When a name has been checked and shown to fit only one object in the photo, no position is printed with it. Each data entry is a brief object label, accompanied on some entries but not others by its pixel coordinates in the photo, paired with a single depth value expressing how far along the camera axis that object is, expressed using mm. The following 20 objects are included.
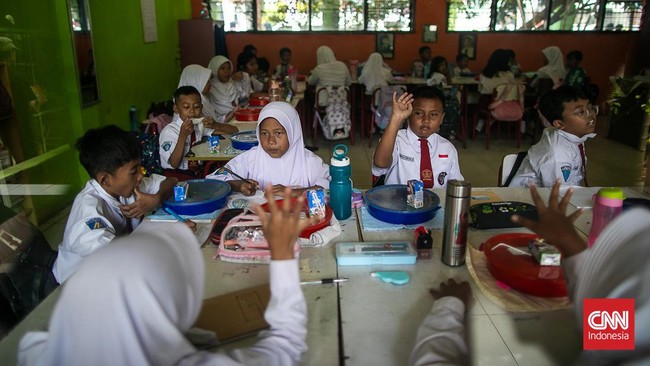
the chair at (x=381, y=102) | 5805
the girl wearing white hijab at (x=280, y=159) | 2160
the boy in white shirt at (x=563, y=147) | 2309
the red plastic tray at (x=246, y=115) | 3979
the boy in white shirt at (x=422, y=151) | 2293
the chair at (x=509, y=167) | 2415
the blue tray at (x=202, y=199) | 1756
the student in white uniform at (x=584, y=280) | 722
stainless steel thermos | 1293
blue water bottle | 1674
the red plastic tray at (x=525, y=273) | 1174
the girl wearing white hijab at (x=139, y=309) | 665
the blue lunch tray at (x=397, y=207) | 1642
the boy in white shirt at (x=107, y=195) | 1576
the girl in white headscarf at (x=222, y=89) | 4801
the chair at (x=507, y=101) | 5629
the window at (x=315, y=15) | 7676
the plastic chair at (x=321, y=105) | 5851
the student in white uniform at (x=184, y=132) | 3021
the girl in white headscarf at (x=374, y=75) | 6156
